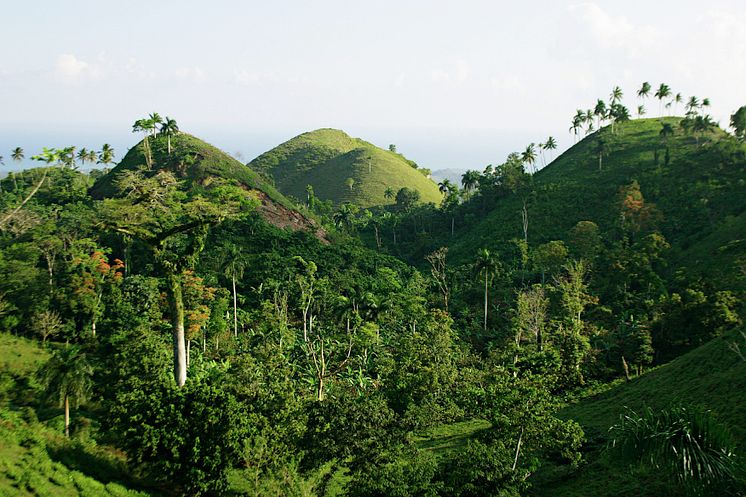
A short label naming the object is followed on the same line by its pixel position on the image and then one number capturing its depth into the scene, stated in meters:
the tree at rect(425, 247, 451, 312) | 72.93
